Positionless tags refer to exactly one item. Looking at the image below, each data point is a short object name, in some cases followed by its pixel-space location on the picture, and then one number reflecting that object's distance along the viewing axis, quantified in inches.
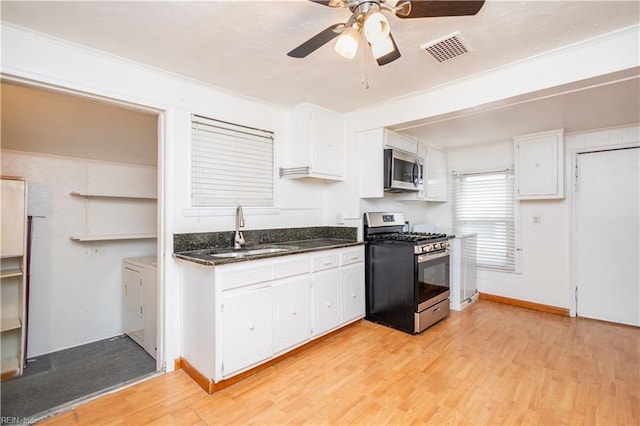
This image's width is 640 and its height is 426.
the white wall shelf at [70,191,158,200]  118.5
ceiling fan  52.0
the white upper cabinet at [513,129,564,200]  138.7
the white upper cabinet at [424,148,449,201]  163.0
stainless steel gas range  118.6
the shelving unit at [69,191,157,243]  122.8
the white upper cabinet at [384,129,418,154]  129.4
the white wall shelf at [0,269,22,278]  93.6
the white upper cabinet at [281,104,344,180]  124.2
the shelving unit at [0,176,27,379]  93.4
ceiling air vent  77.3
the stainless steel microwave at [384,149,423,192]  128.1
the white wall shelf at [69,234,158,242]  118.8
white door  128.5
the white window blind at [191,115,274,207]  102.9
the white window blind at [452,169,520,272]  159.6
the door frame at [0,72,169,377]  93.4
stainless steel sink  93.9
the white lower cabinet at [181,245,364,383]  81.4
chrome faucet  107.0
